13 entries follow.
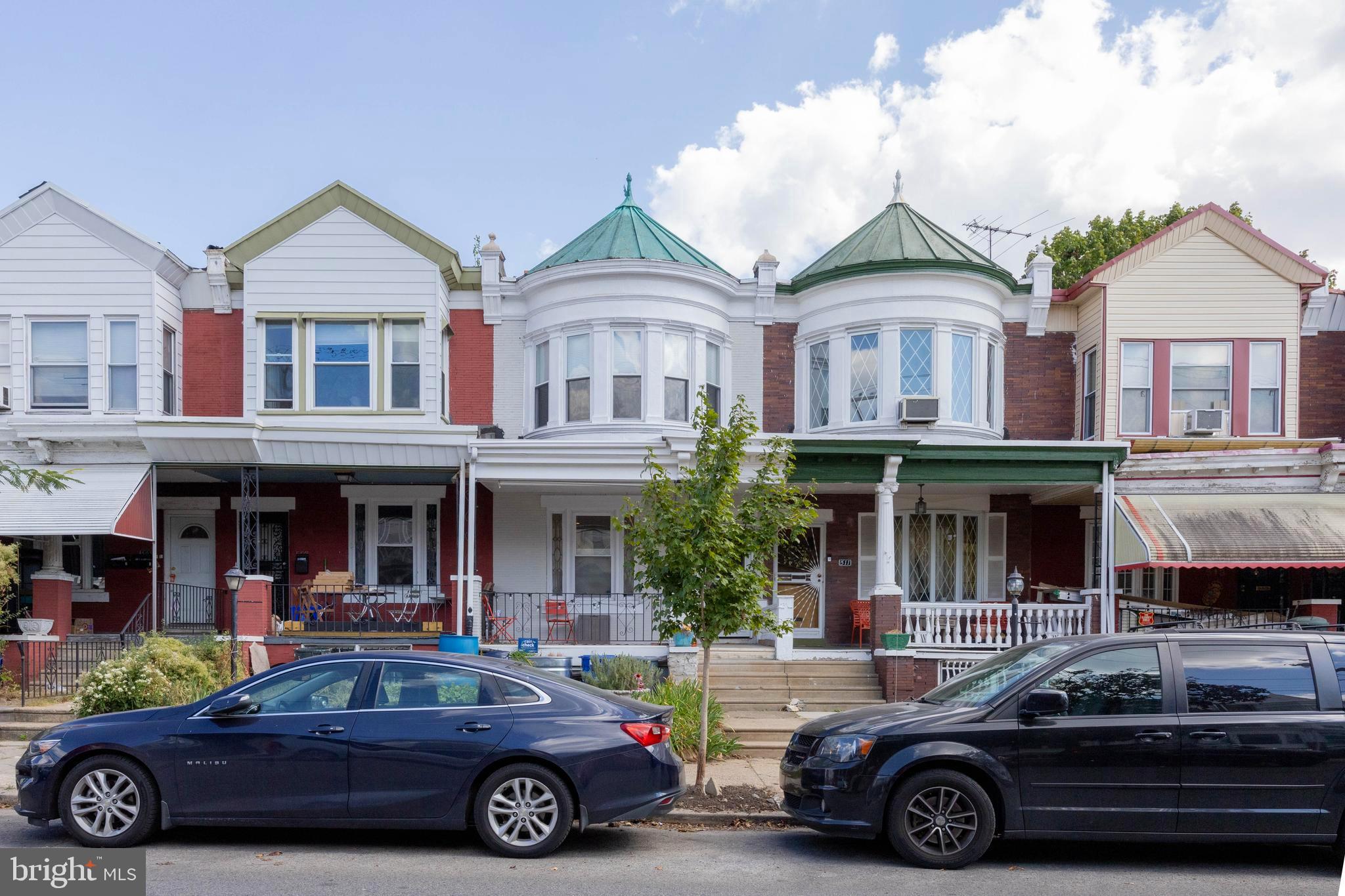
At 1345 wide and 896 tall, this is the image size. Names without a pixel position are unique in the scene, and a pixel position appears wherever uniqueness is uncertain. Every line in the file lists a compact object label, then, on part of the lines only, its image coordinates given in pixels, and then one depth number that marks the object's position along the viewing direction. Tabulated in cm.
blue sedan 696
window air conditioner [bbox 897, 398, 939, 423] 1578
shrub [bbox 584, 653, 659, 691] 1248
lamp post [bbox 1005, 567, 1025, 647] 1428
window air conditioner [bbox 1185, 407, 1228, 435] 1638
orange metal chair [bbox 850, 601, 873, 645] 1580
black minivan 682
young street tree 891
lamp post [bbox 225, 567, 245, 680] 1193
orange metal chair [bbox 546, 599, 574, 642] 1506
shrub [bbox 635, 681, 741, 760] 1070
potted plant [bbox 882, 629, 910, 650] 1381
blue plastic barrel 1316
